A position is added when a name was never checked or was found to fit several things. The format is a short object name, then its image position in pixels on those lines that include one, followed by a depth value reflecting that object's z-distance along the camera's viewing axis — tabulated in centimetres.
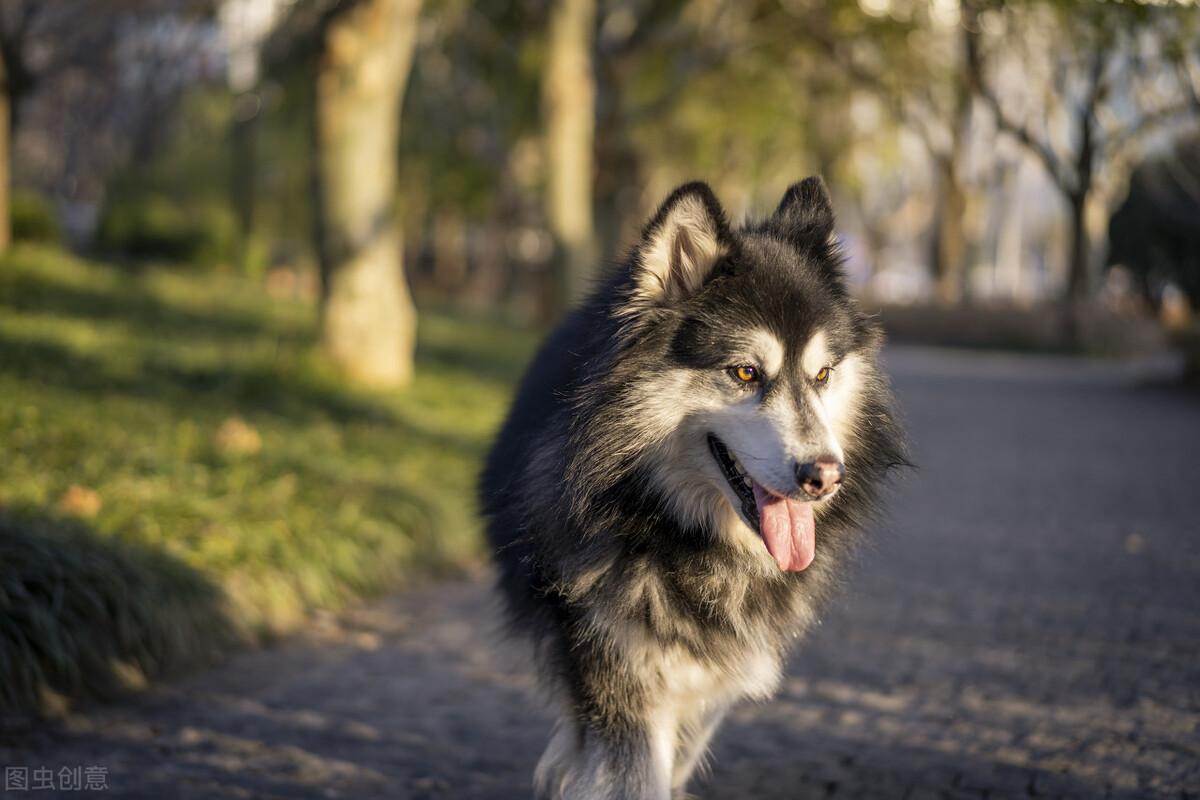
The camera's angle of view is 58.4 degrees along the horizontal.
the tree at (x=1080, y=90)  1580
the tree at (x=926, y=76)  1856
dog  315
